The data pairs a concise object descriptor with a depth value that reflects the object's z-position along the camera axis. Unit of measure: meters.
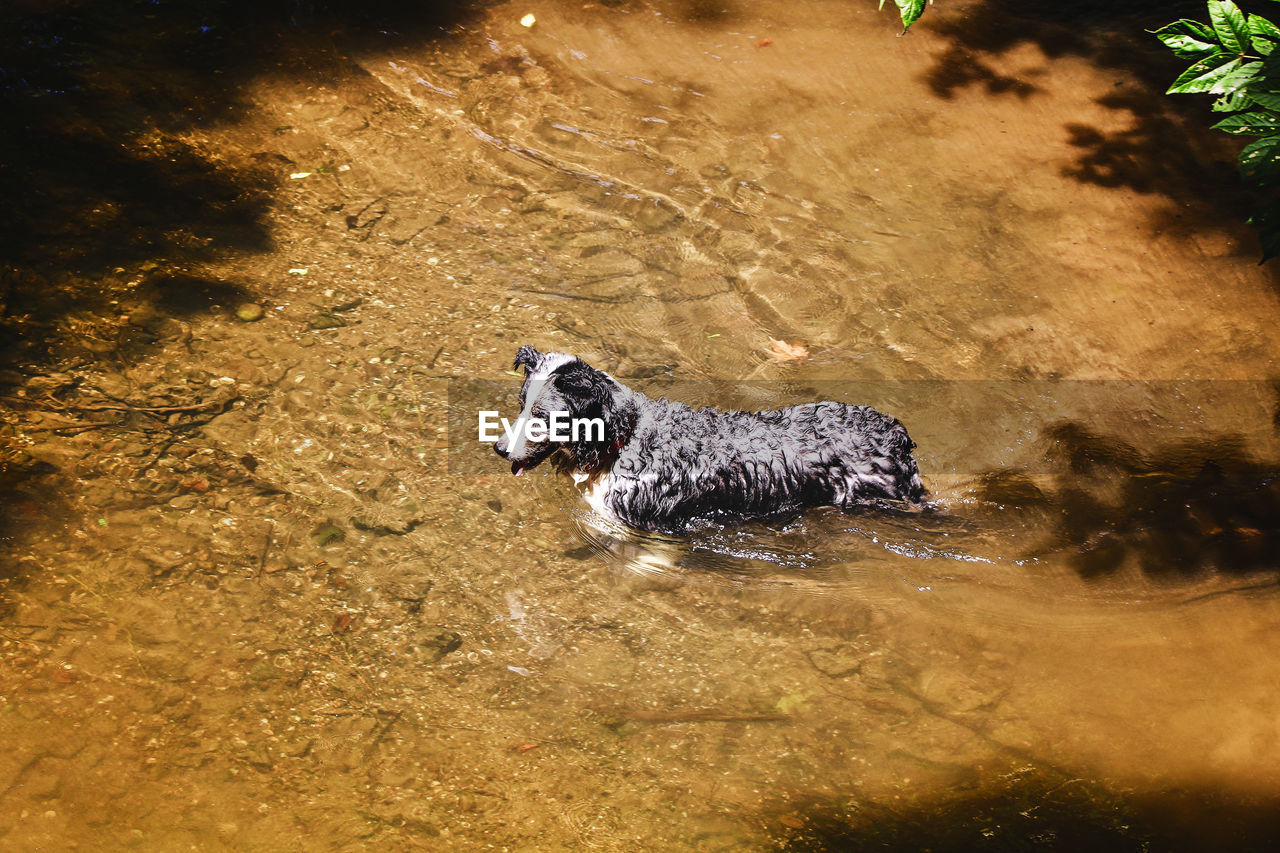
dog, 4.92
